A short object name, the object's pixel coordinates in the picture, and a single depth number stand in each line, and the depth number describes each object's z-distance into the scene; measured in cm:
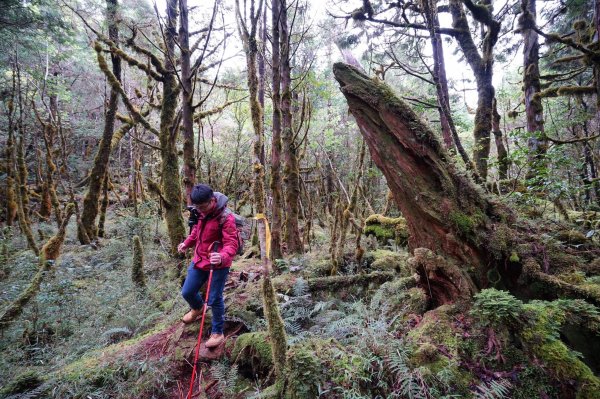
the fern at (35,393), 329
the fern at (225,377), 317
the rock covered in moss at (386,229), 653
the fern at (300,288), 485
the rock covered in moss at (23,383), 337
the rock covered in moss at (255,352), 330
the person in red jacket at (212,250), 374
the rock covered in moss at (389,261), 536
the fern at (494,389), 228
